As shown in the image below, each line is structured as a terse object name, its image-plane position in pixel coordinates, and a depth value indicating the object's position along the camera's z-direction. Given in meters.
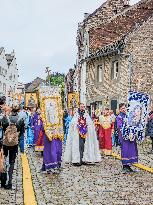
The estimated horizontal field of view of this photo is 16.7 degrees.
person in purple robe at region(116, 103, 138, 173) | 13.27
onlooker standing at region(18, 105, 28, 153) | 10.77
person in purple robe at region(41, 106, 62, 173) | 13.27
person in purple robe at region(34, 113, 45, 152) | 17.80
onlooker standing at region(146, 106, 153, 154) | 19.25
